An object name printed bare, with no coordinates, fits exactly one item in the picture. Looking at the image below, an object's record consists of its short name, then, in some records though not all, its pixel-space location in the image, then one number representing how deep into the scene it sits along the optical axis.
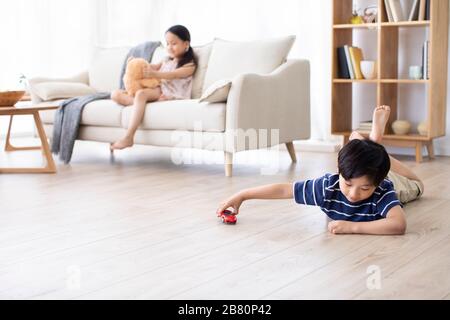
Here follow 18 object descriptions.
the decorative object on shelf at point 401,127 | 4.67
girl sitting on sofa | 4.47
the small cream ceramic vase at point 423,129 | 4.58
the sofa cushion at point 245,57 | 4.35
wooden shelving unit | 4.46
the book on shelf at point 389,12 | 4.57
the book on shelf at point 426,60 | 4.46
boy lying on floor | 2.40
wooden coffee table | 4.02
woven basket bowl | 4.16
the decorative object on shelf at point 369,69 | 4.73
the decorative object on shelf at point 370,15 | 4.73
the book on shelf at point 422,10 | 4.43
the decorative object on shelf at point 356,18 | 4.80
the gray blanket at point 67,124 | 4.58
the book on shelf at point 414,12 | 4.48
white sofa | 3.94
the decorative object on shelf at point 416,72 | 4.56
